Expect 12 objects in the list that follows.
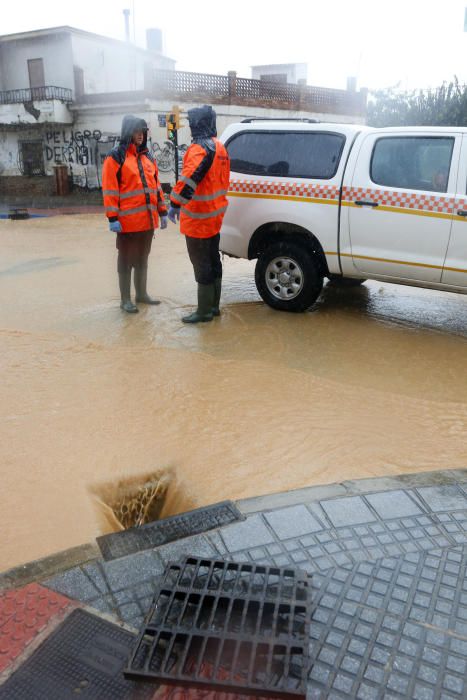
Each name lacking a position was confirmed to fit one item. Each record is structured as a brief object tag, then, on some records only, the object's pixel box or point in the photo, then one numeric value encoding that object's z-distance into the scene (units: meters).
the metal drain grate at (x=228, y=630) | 2.09
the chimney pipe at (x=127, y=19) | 32.94
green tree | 24.22
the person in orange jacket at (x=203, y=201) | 5.38
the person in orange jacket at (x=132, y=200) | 5.77
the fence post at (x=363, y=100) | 28.12
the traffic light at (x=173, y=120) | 17.88
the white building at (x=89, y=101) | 22.39
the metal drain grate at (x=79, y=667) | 2.07
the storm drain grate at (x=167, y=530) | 2.75
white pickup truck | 5.38
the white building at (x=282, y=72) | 38.34
